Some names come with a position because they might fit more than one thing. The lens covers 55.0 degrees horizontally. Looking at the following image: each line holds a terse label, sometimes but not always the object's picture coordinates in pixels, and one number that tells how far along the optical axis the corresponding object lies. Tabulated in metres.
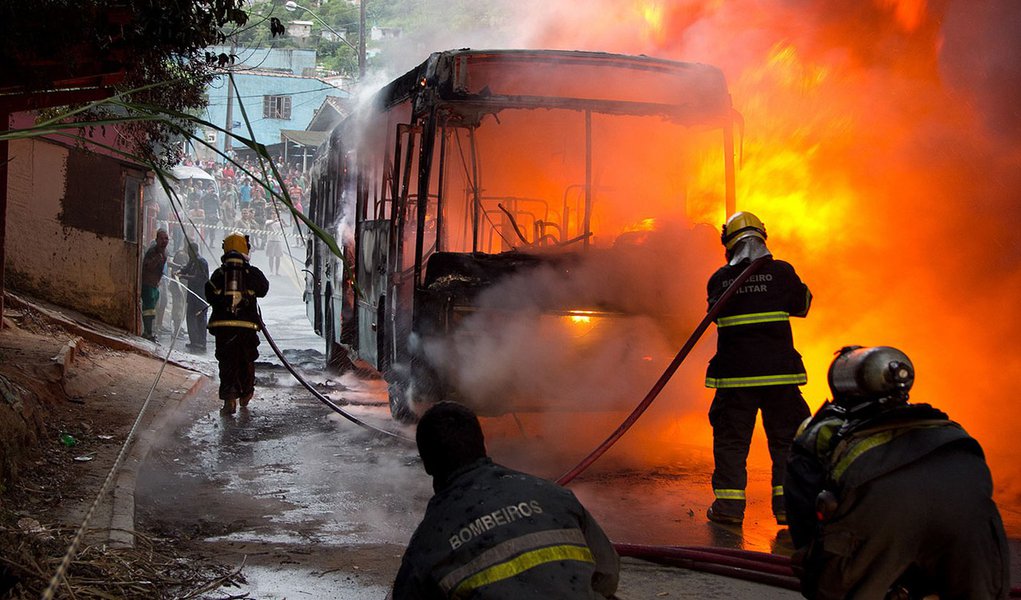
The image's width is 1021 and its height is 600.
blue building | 55.56
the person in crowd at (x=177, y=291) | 18.09
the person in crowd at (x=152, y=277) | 14.40
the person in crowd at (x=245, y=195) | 32.41
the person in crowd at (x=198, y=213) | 28.03
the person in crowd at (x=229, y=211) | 30.56
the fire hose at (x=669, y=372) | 5.61
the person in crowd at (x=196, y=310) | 14.82
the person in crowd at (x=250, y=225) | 30.30
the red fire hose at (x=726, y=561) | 4.44
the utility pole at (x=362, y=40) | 30.72
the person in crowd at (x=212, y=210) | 29.38
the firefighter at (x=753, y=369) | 5.71
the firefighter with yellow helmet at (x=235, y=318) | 9.61
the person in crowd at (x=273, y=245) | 29.81
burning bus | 7.50
